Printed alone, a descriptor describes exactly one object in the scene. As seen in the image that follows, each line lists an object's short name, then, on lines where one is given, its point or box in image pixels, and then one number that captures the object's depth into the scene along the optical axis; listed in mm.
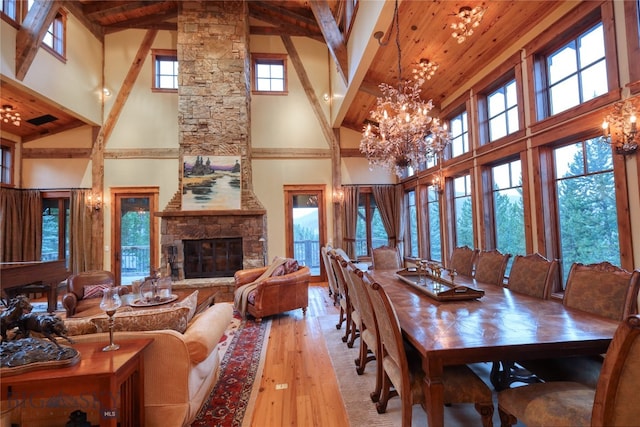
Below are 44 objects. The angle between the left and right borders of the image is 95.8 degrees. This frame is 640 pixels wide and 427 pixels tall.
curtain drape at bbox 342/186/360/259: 7078
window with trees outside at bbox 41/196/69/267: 6504
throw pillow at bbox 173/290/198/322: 2395
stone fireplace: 5965
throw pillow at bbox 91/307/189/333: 1888
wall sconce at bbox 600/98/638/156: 2480
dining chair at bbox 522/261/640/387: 1747
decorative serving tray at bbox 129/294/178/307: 2893
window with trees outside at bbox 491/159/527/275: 4039
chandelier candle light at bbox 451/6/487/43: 3027
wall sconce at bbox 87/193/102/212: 6504
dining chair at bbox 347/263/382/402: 2185
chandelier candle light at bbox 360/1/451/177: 3281
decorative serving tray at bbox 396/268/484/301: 2311
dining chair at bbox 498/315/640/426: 1073
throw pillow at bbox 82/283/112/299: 4058
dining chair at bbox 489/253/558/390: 2229
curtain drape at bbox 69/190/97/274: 6355
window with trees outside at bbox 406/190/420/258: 7004
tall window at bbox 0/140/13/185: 6211
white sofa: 1853
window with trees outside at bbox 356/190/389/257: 7344
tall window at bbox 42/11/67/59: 5398
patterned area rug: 2125
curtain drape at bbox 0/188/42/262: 6051
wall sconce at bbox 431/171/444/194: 5664
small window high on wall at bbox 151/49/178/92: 6883
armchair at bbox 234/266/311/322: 4188
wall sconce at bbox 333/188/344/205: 7145
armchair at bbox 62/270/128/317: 3682
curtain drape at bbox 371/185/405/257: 7223
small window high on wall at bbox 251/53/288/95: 7148
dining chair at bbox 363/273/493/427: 1594
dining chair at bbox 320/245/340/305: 4539
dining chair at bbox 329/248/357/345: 3271
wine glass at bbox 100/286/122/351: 1679
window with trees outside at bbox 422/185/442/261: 6152
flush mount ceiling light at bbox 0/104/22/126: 5019
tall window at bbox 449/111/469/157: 5172
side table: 1352
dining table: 1479
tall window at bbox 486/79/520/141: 4082
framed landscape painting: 5902
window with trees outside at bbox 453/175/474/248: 5168
